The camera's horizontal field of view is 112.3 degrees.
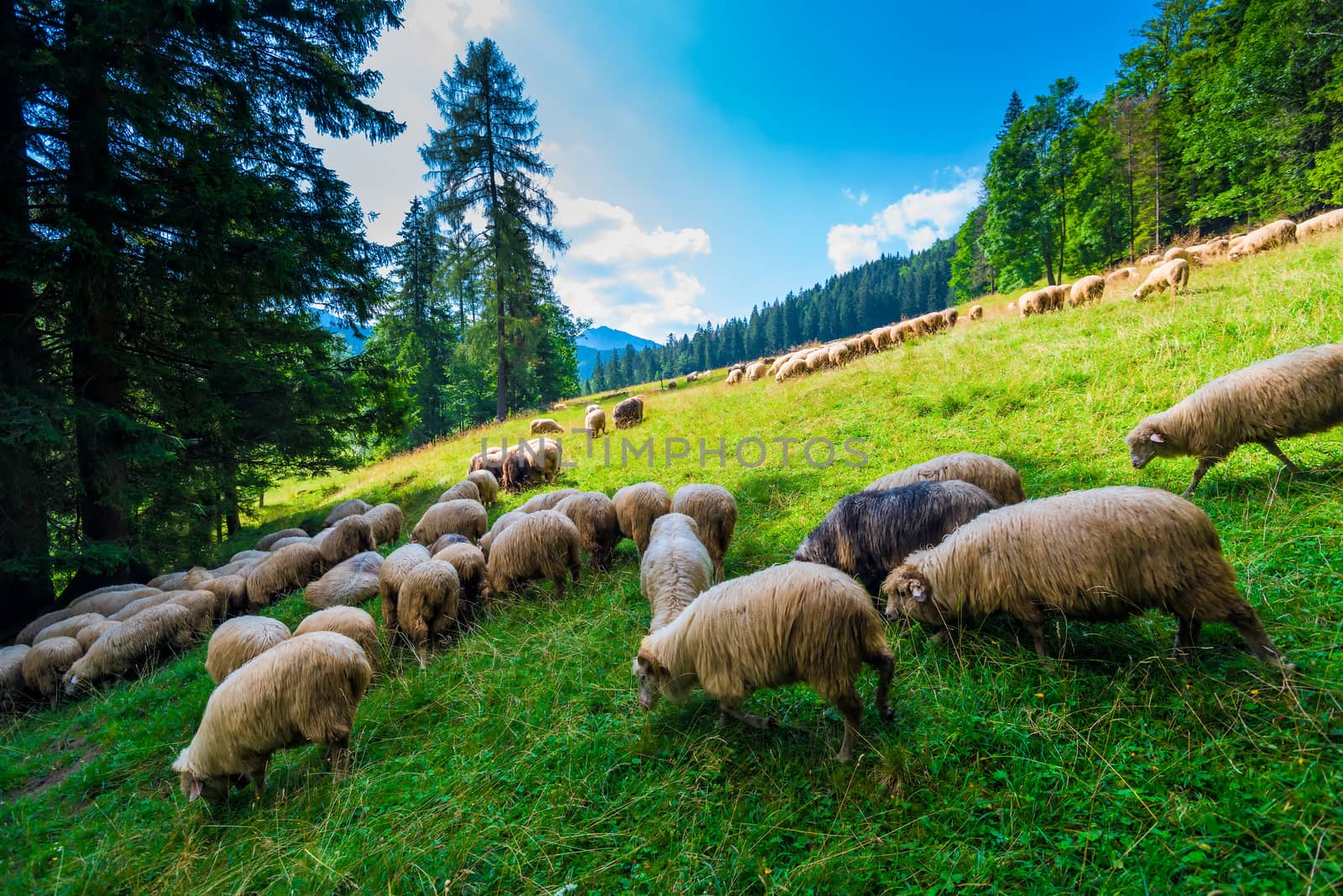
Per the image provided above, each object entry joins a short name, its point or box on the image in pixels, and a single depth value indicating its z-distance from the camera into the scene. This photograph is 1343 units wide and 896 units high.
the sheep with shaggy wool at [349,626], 4.36
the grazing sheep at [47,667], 5.42
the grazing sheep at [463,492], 9.54
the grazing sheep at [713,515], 5.29
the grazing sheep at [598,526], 6.18
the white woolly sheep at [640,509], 5.91
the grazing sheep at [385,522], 9.70
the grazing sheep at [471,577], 5.48
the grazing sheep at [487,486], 10.69
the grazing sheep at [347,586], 6.19
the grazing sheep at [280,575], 7.38
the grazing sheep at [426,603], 4.75
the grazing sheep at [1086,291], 12.95
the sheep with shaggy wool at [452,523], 7.73
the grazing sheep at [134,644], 5.37
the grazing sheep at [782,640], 2.42
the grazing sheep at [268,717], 3.03
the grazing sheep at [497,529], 6.54
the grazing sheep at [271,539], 10.23
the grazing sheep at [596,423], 15.07
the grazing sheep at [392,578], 5.21
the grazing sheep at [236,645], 4.24
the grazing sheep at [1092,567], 2.27
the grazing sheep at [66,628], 6.07
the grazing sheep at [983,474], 4.25
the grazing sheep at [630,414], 14.62
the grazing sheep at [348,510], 10.56
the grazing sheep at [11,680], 5.31
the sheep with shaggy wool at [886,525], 3.57
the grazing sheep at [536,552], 5.39
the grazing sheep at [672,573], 3.83
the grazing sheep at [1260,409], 3.64
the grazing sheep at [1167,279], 9.93
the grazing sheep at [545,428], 16.84
